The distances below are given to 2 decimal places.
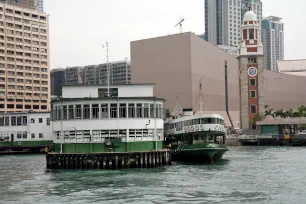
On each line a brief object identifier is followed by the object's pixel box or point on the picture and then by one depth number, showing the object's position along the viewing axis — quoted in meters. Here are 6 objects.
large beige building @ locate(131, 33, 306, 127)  171.75
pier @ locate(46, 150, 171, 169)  64.88
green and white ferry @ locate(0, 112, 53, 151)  120.75
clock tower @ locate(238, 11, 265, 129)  168.25
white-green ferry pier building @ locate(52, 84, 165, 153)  66.94
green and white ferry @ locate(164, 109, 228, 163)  77.19
